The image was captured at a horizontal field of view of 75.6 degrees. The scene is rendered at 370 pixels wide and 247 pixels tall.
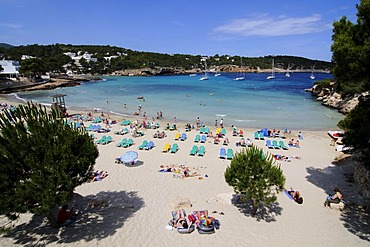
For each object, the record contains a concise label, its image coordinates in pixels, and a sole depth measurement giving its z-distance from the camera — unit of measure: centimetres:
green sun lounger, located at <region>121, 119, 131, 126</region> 2781
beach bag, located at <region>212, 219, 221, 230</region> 913
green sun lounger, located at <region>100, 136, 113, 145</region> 2065
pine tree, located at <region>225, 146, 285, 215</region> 905
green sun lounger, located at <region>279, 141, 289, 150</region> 2007
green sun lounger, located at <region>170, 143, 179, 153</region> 1870
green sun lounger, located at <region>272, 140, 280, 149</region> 2022
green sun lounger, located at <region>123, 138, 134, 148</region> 1980
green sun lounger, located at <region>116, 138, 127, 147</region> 1991
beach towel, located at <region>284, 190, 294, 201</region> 1164
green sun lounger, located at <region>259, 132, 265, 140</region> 2279
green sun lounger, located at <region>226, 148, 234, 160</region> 1720
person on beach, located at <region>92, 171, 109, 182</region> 1367
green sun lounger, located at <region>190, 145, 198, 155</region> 1822
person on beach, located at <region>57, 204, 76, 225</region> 899
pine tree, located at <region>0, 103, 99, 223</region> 671
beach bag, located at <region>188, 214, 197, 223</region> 937
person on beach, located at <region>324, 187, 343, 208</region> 1068
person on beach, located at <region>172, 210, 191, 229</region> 901
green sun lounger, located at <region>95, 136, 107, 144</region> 2068
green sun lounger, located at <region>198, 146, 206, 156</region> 1796
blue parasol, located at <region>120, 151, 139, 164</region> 1490
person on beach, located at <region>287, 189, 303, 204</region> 1116
